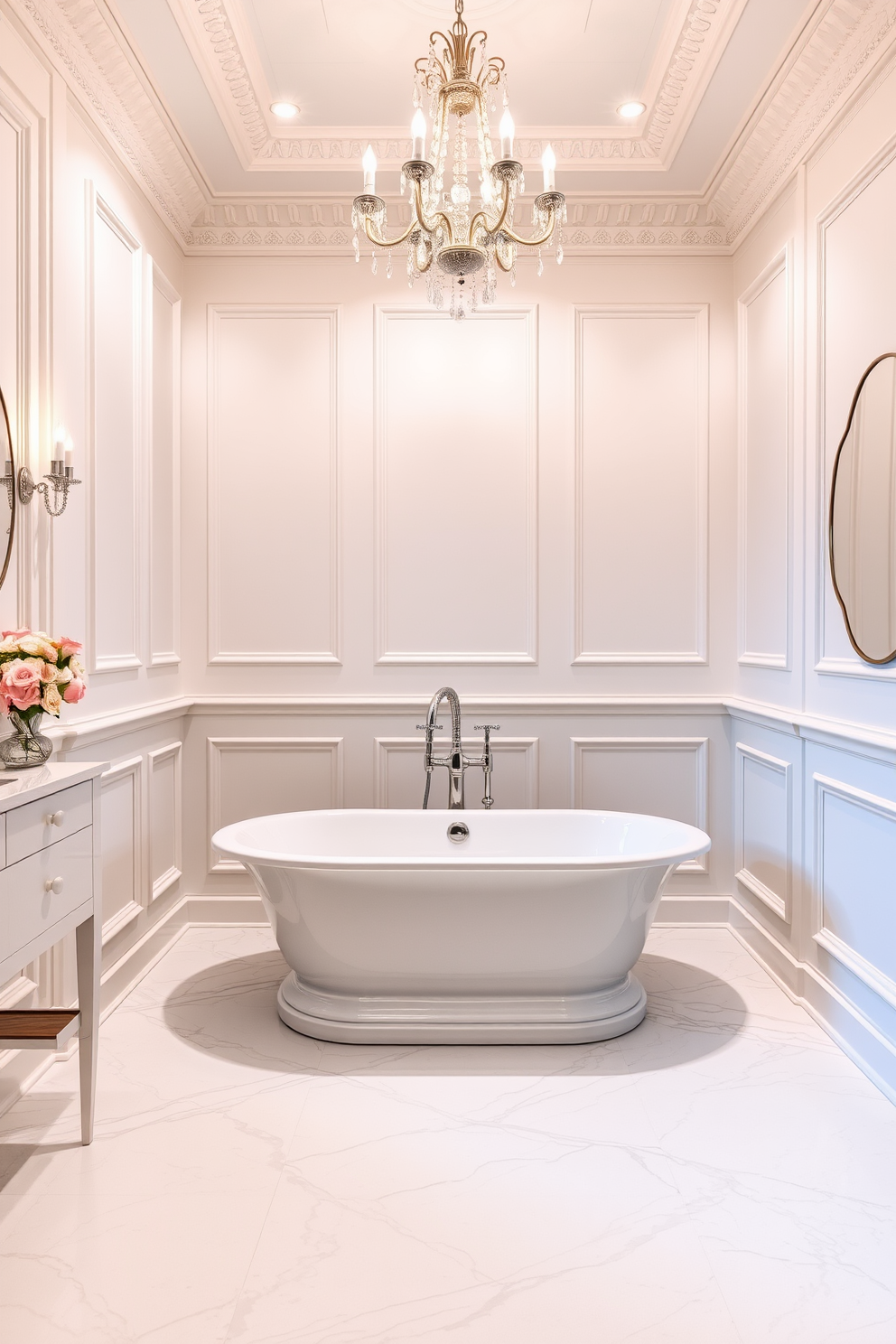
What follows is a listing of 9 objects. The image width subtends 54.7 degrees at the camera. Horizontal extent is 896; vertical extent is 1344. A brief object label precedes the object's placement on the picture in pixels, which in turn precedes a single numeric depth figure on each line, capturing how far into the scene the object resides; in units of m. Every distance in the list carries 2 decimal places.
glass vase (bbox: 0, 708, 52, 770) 1.94
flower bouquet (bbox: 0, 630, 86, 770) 1.88
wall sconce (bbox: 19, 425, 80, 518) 2.14
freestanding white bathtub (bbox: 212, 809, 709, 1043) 2.31
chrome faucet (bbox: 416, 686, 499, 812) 3.09
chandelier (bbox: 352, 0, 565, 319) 2.03
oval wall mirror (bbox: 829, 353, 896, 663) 2.19
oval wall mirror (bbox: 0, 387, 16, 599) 2.04
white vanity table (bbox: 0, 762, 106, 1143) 1.61
